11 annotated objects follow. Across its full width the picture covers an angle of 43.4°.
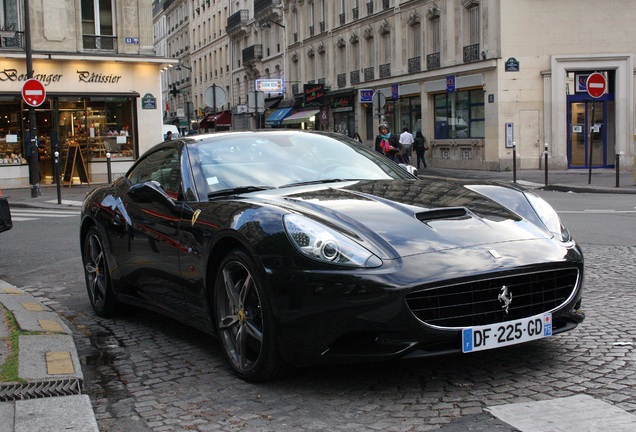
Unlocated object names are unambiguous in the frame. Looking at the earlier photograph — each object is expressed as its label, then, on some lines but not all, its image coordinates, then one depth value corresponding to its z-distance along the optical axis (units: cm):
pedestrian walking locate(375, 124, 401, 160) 2162
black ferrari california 383
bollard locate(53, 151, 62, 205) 1962
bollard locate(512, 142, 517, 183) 2318
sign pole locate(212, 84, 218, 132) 2245
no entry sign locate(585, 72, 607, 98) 2138
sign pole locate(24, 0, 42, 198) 2178
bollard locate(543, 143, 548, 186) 2190
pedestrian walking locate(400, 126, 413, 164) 3061
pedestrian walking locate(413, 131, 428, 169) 3394
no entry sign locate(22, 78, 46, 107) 2056
